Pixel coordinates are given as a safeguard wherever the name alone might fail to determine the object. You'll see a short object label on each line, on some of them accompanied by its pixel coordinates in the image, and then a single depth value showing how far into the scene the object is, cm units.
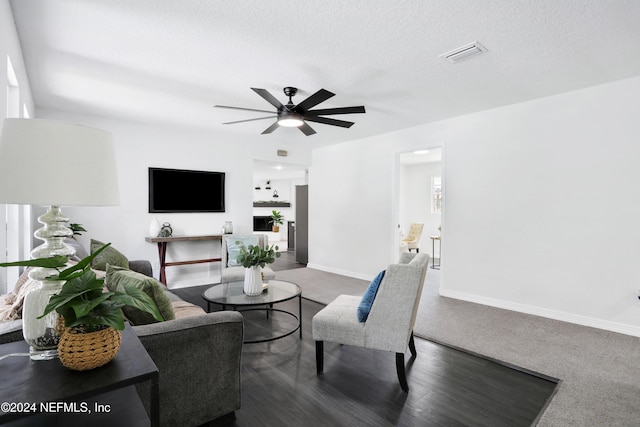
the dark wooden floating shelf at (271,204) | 1192
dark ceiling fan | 304
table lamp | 107
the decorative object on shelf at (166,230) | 507
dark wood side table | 94
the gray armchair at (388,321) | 227
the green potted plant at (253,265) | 315
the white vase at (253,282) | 316
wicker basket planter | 108
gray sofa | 163
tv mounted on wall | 516
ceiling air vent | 265
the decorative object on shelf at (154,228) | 495
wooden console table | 491
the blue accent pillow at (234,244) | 479
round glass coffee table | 293
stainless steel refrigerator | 729
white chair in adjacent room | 758
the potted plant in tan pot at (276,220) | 1201
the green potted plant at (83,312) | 108
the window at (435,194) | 845
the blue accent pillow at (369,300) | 243
